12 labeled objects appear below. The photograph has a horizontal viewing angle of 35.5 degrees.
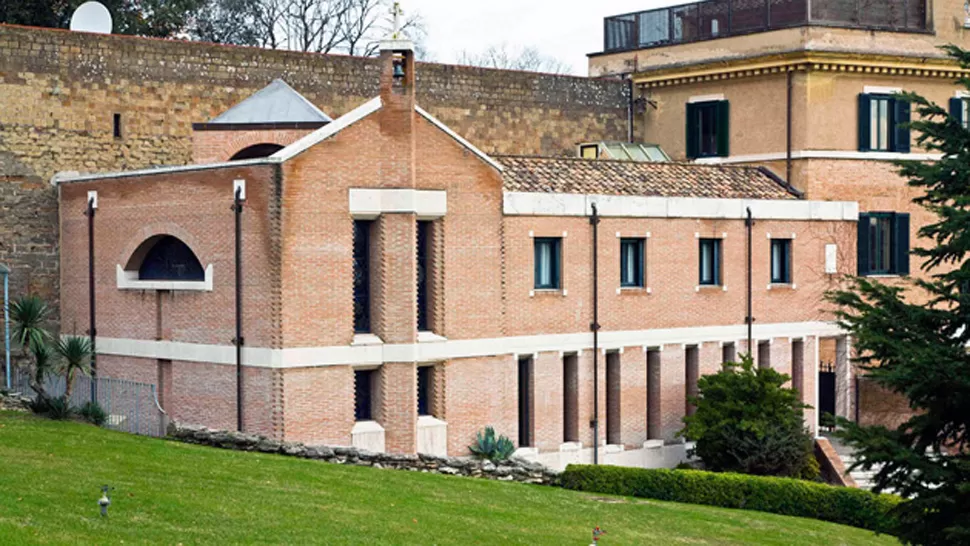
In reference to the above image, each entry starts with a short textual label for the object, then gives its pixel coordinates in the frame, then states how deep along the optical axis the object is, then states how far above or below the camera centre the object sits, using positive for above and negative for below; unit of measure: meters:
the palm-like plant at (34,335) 28.84 -1.48
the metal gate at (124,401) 30.69 -3.01
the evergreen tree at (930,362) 20.08 -1.43
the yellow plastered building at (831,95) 41.94 +4.59
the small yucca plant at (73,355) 29.45 -1.90
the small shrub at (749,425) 34.28 -3.83
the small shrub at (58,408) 28.78 -2.87
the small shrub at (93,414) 29.50 -3.05
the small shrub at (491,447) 31.78 -4.01
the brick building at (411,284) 29.84 -0.58
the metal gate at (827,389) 42.19 -3.71
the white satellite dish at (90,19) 38.75 +6.09
